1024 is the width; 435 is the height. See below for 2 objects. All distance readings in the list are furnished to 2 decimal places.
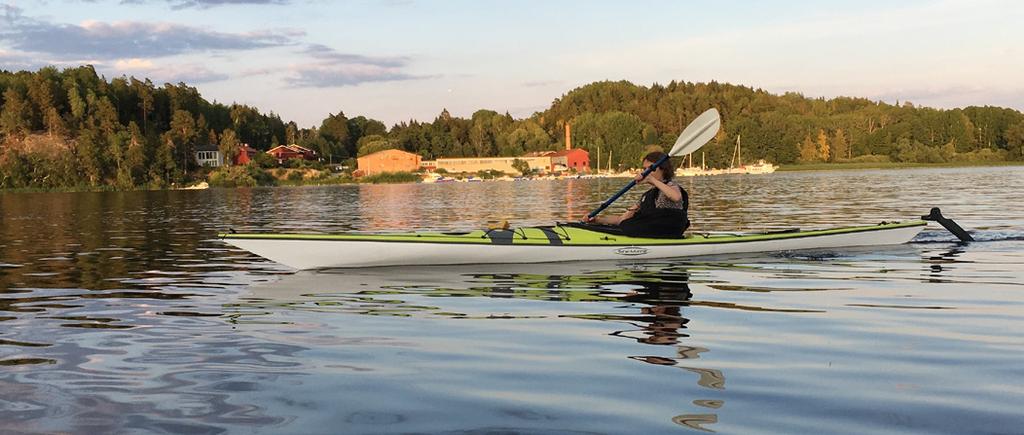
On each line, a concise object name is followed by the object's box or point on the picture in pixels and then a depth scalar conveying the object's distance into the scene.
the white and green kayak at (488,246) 12.49
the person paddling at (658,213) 13.04
